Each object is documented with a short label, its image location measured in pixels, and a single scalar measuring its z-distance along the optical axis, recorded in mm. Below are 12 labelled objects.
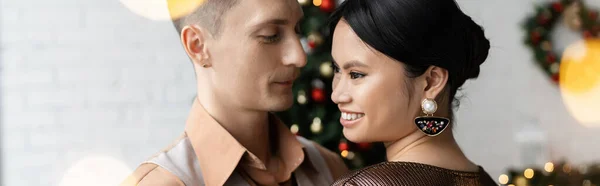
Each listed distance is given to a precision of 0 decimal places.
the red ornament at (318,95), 2715
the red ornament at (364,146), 2703
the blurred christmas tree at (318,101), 2711
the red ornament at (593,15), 4488
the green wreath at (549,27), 4410
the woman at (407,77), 1434
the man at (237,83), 1762
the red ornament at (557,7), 4500
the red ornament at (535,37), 4395
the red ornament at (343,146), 2705
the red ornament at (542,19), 4441
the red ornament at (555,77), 4512
